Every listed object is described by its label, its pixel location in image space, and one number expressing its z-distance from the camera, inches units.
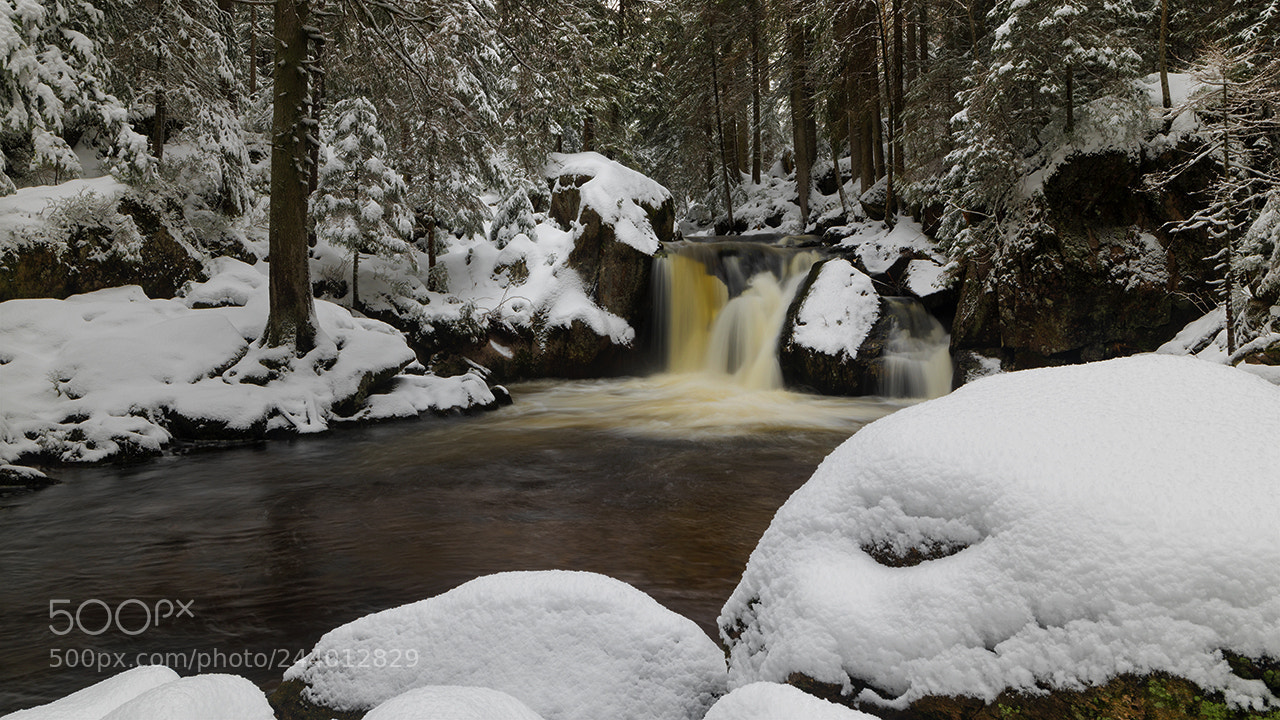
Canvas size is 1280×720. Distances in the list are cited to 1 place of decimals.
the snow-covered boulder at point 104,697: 81.7
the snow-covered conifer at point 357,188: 516.4
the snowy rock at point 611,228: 611.2
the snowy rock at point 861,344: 461.4
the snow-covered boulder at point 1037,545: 63.8
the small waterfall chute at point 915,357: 456.4
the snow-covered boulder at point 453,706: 75.0
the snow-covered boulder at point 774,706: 70.1
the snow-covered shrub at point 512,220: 639.1
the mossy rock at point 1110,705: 61.7
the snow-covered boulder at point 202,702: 74.5
